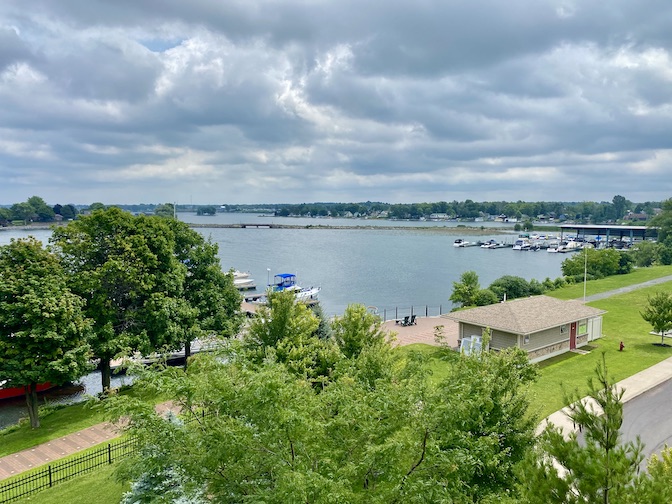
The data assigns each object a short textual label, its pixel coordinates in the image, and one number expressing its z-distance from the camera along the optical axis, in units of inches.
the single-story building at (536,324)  1139.9
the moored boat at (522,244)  4963.1
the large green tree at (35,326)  771.4
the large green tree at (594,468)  207.5
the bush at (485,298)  1830.7
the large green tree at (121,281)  926.4
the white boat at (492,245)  5036.9
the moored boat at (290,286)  2222.7
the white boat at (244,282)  2650.1
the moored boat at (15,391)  1040.8
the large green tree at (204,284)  1151.0
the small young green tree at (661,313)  1253.7
